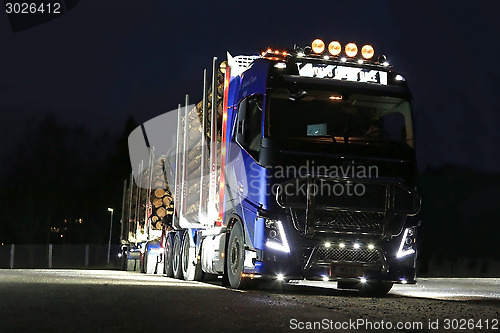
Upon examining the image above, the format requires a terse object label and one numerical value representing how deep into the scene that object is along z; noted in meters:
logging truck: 13.42
